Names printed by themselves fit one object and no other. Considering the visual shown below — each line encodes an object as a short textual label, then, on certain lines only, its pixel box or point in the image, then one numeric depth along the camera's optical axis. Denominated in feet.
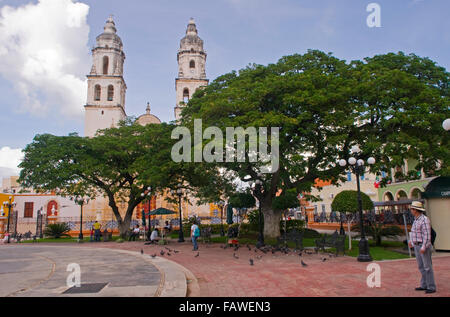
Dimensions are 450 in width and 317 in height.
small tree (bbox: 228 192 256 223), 64.34
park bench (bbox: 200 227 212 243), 67.97
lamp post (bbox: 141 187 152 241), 76.77
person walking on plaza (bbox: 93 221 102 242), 79.39
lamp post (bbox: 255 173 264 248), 53.83
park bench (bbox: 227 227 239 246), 53.66
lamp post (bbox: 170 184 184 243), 71.15
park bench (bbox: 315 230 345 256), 40.27
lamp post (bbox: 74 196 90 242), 79.94
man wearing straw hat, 21.07
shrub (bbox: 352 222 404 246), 50.03
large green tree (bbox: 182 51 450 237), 45.57
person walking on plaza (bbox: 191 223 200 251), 52.55
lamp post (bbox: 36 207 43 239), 101.17
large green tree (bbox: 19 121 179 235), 71.26
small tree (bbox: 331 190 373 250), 50.78
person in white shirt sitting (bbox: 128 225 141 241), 78.35
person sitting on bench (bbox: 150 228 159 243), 66.20
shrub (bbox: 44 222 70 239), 94.07
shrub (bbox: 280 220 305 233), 78.64
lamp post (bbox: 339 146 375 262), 35.78
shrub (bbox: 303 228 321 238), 72.38
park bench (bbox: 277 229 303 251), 46.78
